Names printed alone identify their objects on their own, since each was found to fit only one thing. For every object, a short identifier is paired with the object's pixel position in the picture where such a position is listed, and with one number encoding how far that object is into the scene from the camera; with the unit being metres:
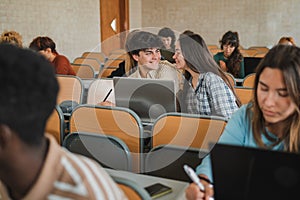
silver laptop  2.39
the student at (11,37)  4.49
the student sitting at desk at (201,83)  2.50
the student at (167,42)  4.40
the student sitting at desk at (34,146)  0.81
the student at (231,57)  5.03
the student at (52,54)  4.39
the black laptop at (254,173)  0.90
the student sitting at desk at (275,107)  1.44
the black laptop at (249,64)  4.82
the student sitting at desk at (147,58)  3.32
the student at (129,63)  3.53
